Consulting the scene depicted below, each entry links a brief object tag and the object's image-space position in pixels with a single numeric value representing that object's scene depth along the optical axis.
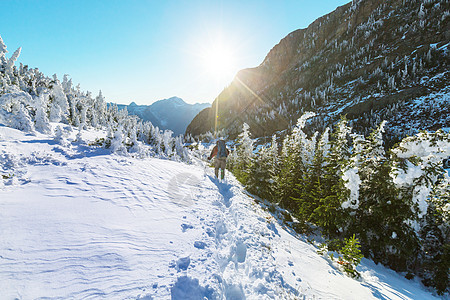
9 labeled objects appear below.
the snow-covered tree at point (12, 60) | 24.89
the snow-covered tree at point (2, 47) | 17.95
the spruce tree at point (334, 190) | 7.68
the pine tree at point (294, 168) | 11.70
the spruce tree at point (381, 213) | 6.84
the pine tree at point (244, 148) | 22.84
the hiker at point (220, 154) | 12.17
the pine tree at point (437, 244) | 6.97
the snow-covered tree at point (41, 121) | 10.48
